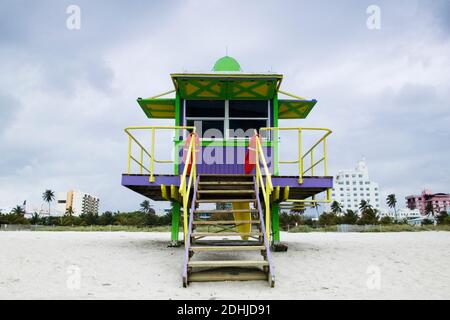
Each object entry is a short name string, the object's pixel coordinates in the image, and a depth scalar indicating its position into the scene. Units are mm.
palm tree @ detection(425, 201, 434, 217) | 106562
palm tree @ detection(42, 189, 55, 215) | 129125
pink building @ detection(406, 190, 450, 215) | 178562
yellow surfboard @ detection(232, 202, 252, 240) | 10078
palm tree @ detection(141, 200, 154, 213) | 123575
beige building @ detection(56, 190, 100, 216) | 181375
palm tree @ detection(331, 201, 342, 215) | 112075
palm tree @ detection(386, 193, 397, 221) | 120250
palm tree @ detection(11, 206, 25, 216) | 96838
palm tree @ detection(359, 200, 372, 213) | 116594
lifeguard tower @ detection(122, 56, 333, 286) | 8609
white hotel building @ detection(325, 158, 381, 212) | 168375
